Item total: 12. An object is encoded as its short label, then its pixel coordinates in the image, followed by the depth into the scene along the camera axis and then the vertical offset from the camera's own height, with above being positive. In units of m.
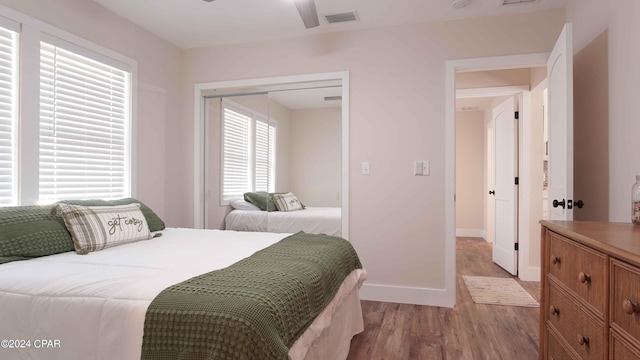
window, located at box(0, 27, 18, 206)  2.17 +0.39
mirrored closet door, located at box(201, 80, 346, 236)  3.45 +0.20
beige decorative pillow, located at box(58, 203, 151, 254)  2.04 -0.30
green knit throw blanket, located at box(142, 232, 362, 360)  1.07 -0.45
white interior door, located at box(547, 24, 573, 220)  2.12 +0.33
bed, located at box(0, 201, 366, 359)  1.25 -0.48
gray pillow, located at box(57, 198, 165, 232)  2.42 -0.25
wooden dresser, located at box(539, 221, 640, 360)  0.97 -0.37
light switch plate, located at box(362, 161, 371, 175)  3.24 +0.10
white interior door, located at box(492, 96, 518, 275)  4.06 -0.09
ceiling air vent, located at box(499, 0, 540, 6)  2.72 +1.37
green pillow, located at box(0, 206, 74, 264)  1.79 -0.31
